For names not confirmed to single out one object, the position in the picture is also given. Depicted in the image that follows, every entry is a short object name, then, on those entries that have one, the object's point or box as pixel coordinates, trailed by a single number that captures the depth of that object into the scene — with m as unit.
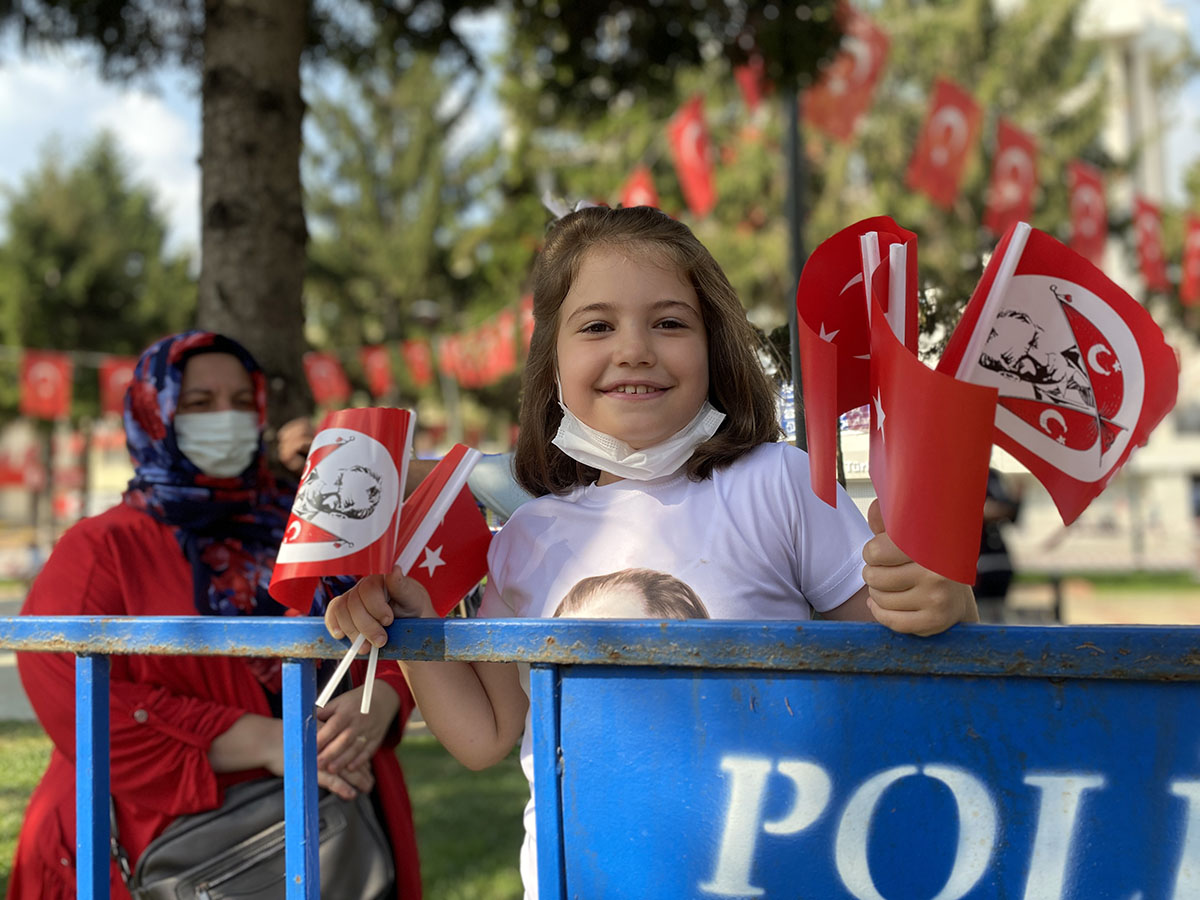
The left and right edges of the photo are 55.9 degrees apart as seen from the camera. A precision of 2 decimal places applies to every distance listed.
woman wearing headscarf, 2.05
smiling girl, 1.53
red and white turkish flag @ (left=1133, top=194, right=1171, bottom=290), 13.64
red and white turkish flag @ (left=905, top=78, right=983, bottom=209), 10.30
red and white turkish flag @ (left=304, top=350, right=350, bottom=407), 19.41
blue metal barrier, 1.10
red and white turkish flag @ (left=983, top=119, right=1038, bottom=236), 10.94
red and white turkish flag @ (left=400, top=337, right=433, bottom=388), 19.06
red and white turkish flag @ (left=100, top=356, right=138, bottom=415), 16.92
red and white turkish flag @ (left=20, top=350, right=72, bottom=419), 17.05
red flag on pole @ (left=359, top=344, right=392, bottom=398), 20.69
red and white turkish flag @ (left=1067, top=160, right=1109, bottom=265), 12.03
